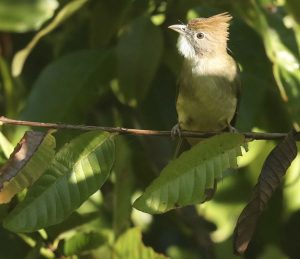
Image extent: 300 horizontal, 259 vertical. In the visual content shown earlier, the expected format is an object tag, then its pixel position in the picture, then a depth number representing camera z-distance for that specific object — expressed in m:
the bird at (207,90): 6.32
